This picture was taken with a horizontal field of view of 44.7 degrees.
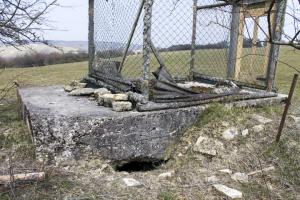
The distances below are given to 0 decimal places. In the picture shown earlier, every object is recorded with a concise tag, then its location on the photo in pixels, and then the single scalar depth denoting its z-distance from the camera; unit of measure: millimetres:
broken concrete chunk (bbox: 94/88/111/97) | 4611
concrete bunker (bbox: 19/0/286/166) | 3643
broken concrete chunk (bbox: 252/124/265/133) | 4153
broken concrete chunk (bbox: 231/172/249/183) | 3457
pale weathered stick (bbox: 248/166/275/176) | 3576
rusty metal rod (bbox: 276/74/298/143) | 3926
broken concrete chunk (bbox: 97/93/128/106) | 4113
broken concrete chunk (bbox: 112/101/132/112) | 3936
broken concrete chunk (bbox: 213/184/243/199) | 3148
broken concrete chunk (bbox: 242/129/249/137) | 4109
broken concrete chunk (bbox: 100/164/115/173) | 3638
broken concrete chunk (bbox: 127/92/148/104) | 3940
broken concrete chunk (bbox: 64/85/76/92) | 5191
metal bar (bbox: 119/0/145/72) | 4270
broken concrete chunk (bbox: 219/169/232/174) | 3617
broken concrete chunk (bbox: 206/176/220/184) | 3444
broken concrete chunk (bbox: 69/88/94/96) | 4875
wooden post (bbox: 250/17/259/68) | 5152
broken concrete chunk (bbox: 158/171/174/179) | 3551
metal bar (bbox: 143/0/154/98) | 3832
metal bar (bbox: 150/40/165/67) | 4344
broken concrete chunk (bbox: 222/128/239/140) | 4062
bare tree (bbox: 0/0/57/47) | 4446
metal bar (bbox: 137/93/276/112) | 3906
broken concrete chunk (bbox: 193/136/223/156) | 3896
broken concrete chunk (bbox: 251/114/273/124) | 4310
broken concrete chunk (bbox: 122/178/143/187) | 3264
